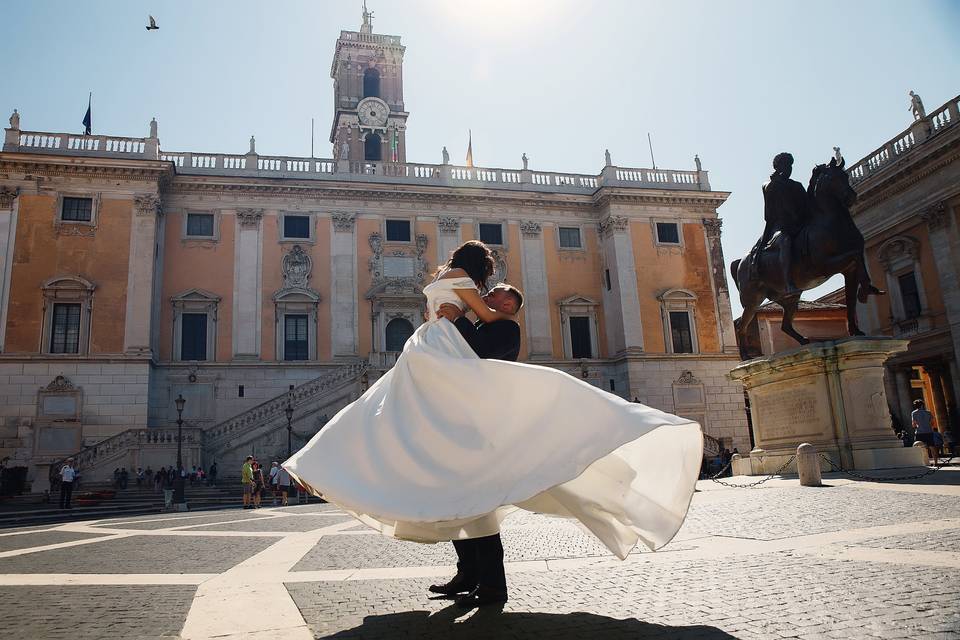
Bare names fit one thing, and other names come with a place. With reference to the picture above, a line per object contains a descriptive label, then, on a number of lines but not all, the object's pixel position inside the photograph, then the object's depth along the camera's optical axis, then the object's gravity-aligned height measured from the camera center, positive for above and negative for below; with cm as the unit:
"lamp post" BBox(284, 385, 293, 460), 2442 +130
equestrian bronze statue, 1099 +318
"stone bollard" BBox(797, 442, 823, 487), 856 -38
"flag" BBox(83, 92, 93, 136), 3108 +1567
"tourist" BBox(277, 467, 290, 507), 1953 -60
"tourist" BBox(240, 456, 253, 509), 1800 -37
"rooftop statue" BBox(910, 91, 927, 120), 2693 +1253
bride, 296 -2
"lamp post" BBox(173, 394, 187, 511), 1841 -72
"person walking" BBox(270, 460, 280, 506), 1989 -37
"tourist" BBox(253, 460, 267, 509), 1828 -54
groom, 338 -45
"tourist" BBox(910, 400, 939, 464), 1359 +7
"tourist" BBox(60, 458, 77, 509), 1805 -25
